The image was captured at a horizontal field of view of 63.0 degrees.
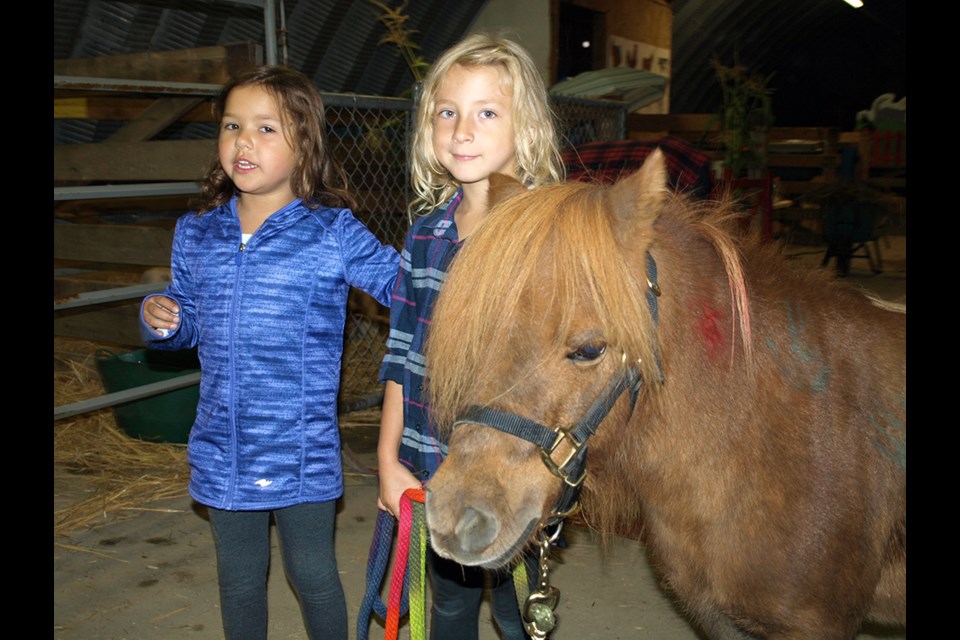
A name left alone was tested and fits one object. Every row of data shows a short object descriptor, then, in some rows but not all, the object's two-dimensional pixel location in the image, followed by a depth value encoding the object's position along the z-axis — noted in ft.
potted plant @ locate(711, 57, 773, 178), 30.42
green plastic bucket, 15.46
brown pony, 5.10
